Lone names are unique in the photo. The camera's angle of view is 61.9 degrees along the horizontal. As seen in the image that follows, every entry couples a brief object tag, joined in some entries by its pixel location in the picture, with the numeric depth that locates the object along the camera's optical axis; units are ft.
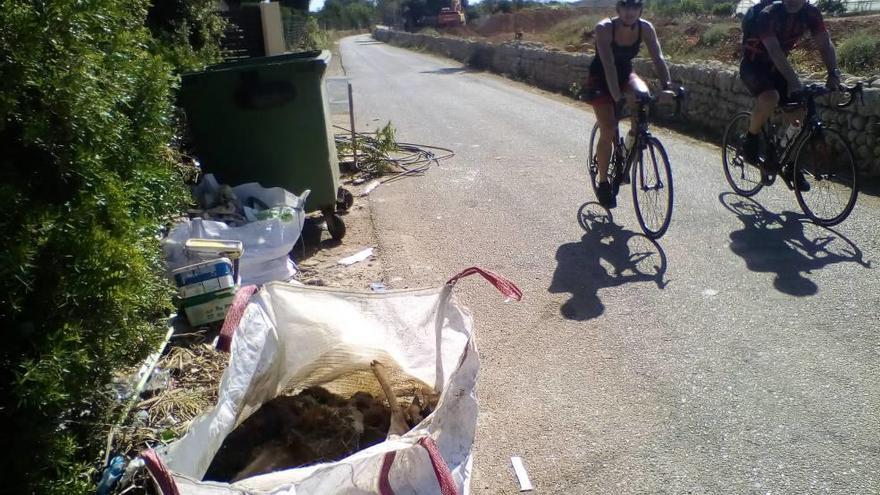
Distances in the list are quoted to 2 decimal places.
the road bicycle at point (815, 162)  19.27
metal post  29.95
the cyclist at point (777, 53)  19.49
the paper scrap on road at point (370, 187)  26.92
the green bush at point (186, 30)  19.79
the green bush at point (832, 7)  81.61
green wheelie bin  19.13
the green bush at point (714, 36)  63.62
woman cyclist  19.21
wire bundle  29.89
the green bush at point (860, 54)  36.48
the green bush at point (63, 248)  7.27
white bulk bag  7.33
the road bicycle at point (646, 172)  19.17
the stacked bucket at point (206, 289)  13.37
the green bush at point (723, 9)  111.86
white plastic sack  15.35
